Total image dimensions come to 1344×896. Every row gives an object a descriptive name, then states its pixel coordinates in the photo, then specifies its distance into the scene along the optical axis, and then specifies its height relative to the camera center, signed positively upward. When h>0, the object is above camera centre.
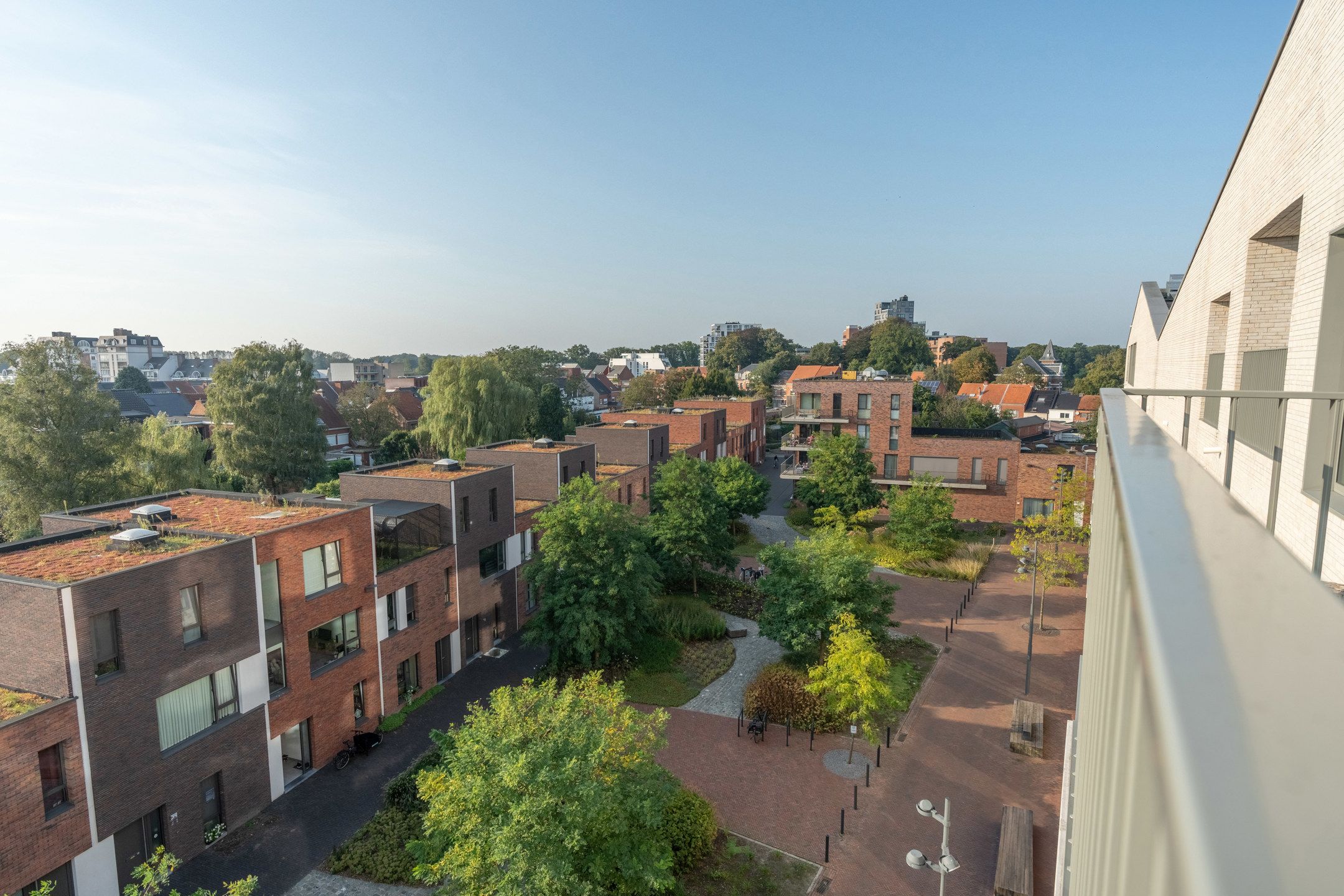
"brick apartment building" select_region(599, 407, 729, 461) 50.44 -4.25
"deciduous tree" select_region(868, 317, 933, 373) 109.31 +2.30
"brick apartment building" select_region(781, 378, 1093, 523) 42.12 -5.14
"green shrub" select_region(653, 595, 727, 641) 28.33 -9.91
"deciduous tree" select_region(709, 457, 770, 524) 38.53 -6.39
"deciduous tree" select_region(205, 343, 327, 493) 43.06 -3.03
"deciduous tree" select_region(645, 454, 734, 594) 31.39 -6.61
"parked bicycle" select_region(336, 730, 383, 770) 20.08 -10.33
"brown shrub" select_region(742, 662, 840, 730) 21.81 -10.10
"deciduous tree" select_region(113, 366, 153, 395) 116.62 -2.06
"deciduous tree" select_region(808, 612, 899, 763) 19.27 -8.37
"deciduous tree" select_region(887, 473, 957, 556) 35.59 -7.49
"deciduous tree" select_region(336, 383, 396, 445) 65.62 -4.68
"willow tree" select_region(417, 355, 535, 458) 47.97 -2.62
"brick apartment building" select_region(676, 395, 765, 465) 60.69 -4.80
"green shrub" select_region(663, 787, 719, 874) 15.79 -10.20
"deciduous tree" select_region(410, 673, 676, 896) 11.09 -7.01
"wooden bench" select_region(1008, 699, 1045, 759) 19.69 -9.88
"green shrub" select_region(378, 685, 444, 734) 21.66 -10.47
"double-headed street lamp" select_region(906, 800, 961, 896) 12.62 -8.57
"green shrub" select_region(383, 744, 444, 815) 17.62 -10.36
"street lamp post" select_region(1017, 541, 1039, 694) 28.07 -8.48
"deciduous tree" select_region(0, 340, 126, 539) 29.92 -2.91
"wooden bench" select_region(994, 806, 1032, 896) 14.36 -9.90
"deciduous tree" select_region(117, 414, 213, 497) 33.84 -4.48
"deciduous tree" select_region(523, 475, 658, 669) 23.27 -6.90
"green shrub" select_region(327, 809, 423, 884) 15.52 -10.46
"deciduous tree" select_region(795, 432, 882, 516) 40.16 -6.17
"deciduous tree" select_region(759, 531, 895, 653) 23.00 -7.23
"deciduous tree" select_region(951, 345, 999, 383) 99.50 -0.28
